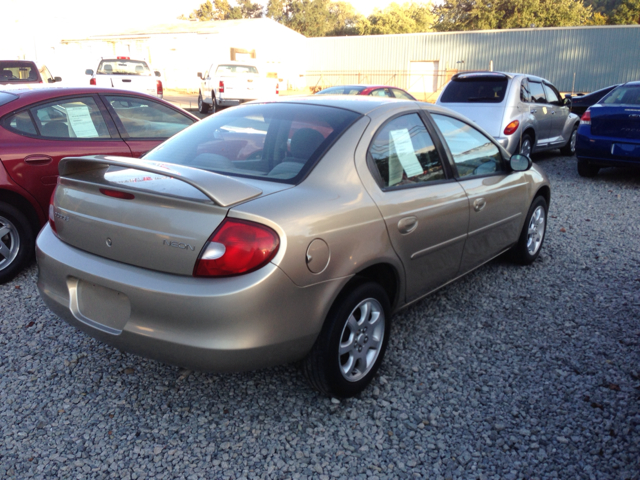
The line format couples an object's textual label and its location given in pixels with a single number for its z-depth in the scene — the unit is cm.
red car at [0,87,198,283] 427
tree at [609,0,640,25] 5006
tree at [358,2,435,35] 6912
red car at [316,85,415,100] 1098
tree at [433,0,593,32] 4644
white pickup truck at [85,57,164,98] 1678
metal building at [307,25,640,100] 3247
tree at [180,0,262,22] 7800
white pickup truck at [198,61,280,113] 1805
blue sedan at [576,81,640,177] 808
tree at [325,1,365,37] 8244
